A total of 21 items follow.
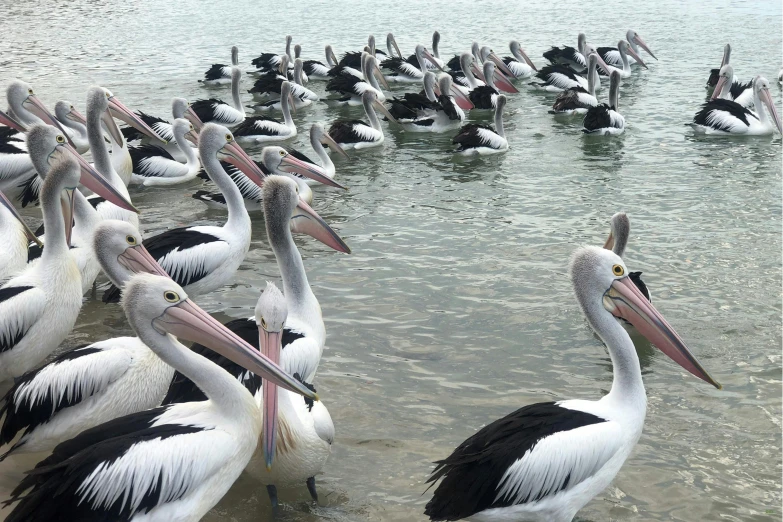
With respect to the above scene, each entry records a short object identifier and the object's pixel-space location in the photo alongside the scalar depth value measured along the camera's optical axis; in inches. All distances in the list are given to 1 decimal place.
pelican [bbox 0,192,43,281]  194.2
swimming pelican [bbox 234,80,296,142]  422.3
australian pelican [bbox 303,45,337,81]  604.0
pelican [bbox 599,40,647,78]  595.5
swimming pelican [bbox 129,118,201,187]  345.4
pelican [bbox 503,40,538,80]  606.9
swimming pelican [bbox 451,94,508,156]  396.5
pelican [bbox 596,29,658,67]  629.9
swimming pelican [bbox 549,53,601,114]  472.4
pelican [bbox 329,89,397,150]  408.5
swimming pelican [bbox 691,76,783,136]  416.2
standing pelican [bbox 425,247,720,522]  131.0
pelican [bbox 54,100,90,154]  356.2
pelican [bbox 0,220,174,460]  145.5
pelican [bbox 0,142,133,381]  165.5
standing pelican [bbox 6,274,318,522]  113.5
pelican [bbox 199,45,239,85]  573.9
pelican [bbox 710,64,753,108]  481.0
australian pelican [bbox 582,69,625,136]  419.5
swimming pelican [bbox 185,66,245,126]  451.2
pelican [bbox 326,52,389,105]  514.9
